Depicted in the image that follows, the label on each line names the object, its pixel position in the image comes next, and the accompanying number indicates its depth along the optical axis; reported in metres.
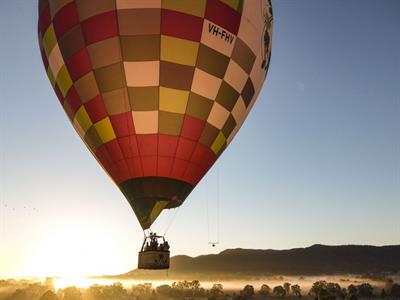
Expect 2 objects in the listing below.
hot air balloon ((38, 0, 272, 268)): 15.31
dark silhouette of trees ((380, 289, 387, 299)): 189.61
